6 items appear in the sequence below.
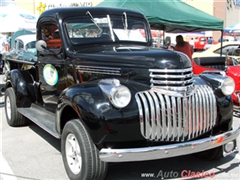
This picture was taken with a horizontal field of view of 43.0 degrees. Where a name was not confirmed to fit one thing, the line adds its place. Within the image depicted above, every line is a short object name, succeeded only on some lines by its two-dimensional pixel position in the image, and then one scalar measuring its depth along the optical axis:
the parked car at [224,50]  10.15
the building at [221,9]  41.59
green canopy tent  8.23
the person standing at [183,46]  8.34
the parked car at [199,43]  29.29
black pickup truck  2.78
